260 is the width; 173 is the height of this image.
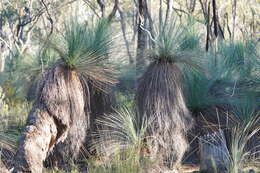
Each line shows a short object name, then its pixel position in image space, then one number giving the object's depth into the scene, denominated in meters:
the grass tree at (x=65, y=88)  9.66
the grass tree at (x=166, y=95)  10.65
